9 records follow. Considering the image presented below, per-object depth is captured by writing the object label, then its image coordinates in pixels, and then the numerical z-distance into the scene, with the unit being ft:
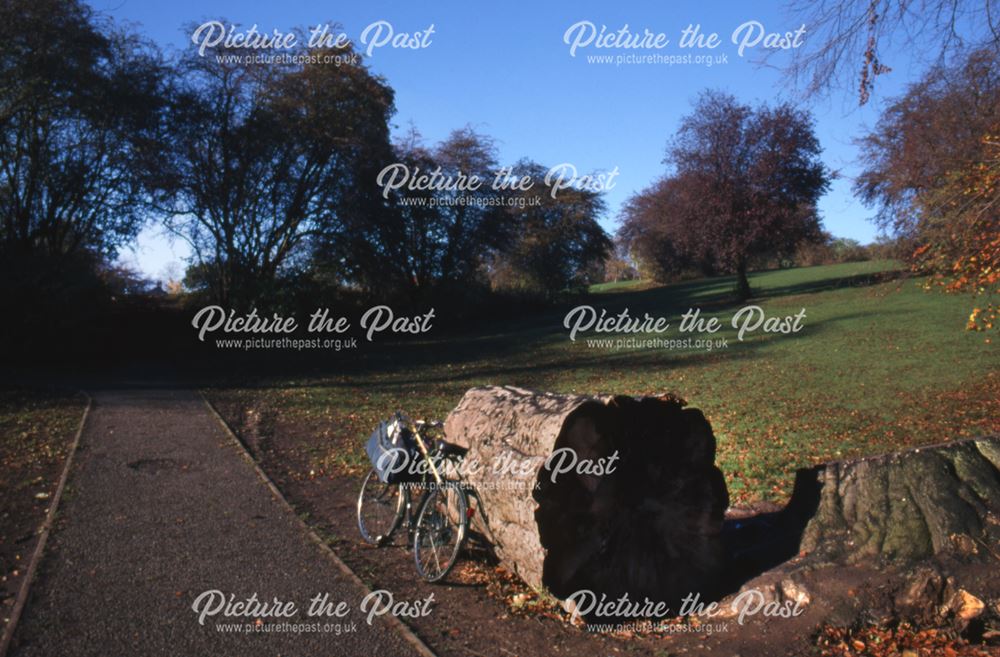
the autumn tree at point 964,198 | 29.96
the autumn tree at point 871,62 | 22.43
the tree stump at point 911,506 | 16.34
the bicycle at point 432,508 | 19.97
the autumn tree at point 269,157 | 89.97
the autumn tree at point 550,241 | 163.53
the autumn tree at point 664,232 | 114.01
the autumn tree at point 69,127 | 70.69
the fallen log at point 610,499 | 18.03
